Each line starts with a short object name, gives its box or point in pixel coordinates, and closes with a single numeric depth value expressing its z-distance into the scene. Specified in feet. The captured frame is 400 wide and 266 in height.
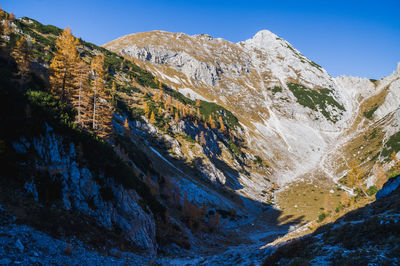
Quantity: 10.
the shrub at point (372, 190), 110.87
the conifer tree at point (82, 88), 96.10
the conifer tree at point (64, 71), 102.78
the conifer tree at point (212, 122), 432.05
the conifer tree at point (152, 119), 303.89
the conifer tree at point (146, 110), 311.97
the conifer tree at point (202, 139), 329.31
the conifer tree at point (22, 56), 92.22
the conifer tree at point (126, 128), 196.95
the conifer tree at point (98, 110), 108.17
